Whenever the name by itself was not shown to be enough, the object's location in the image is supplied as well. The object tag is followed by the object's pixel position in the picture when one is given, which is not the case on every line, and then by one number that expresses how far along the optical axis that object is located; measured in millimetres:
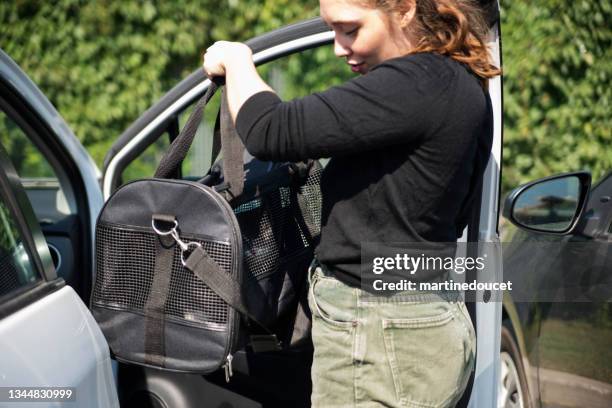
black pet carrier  2817
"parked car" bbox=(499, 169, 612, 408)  3573
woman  2600
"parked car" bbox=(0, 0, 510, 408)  2632
